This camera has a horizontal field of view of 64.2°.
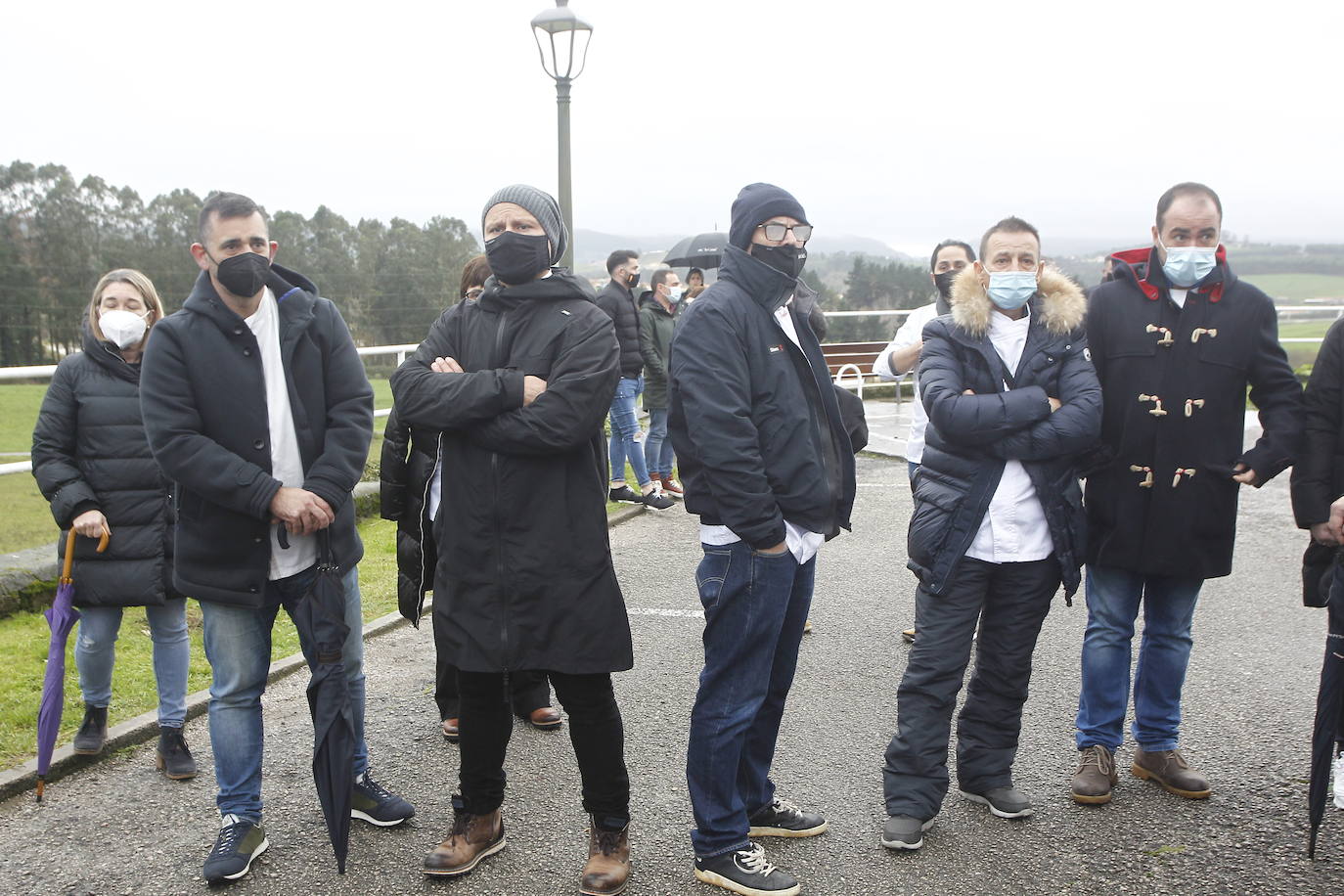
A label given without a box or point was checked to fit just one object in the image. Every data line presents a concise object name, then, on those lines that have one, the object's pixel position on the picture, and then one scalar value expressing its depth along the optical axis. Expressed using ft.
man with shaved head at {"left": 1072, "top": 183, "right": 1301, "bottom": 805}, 12.48
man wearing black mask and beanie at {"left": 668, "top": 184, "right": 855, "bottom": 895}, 10.21
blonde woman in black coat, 13.34
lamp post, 30.17
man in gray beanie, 10.44
